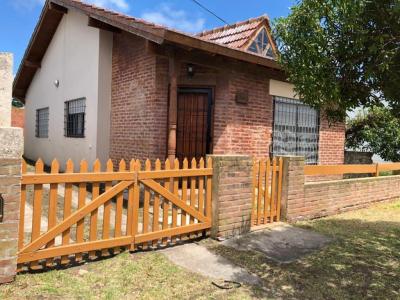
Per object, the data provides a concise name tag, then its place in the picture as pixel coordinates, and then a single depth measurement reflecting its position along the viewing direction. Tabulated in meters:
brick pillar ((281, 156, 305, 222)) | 6.48
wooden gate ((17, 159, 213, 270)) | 3.88
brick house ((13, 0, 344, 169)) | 7.90
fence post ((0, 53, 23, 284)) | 3.57
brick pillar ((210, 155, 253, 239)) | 5.36
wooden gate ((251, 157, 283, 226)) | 5.95
